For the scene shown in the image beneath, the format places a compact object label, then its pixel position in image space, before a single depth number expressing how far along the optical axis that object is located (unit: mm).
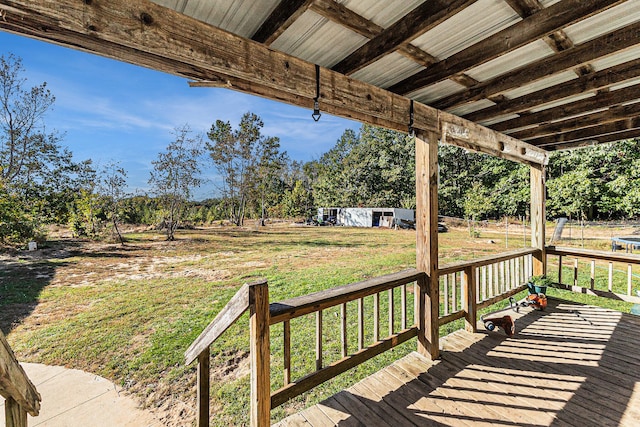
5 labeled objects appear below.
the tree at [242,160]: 18703
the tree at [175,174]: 11375
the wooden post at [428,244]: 2533
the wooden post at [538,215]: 4305
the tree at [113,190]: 9875
